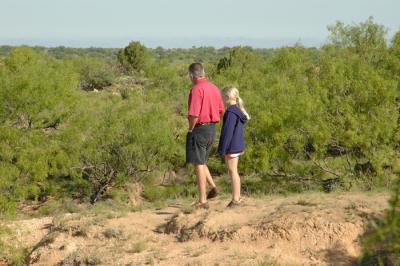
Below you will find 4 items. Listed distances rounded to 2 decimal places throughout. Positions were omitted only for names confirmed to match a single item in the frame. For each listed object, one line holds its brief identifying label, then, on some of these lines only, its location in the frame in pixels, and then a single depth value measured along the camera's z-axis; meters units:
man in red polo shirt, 15.62
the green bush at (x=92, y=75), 91.24
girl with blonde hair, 16.08
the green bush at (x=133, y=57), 101.44
